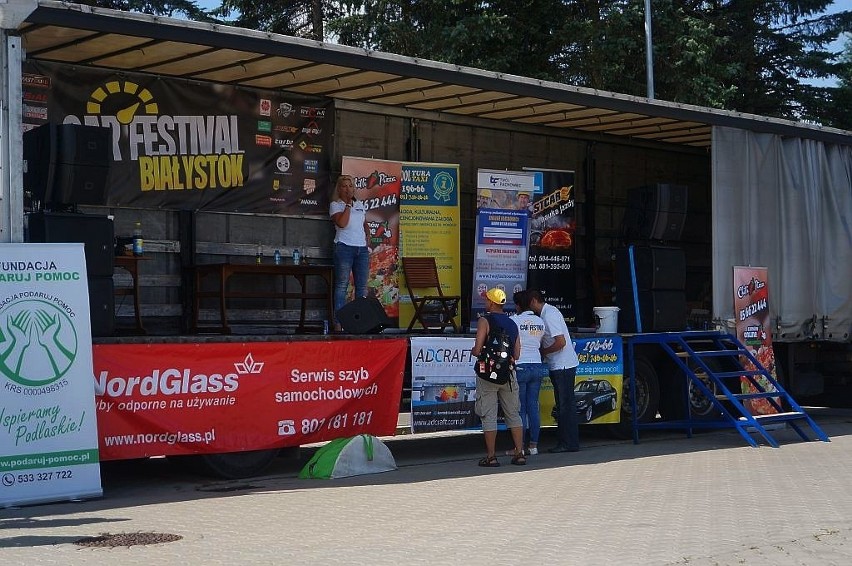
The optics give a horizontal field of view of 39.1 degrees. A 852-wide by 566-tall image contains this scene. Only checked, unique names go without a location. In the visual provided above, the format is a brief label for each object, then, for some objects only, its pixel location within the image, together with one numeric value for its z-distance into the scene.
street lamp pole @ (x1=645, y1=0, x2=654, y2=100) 24.98
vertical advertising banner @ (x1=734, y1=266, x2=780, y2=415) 14.73
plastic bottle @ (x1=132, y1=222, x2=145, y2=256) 12.08
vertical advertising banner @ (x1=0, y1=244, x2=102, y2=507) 9.05
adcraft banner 12.13
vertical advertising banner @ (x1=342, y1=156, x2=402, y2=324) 14.64
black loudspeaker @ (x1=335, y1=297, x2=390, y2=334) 12.08
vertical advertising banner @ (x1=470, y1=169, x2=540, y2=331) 15.69
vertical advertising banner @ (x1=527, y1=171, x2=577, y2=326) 16.30
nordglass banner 9.95
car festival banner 12.23
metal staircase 13.41
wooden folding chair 14.95
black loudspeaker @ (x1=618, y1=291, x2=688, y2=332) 14.24
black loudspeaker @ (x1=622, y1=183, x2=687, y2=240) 15.12
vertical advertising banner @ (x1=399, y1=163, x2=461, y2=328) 15.20
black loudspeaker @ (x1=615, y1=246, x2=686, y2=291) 14.36
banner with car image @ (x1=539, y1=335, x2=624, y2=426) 13.43
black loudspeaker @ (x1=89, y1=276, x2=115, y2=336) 9.99
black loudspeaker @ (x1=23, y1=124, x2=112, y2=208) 10.17
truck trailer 11.06
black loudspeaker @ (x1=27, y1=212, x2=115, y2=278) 9.88
